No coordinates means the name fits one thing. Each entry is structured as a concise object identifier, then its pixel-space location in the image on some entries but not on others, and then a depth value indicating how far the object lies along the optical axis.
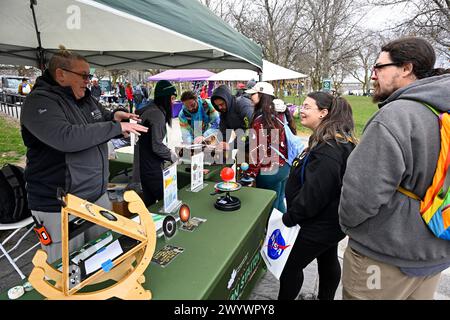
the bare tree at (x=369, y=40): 13.11
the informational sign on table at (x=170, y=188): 1.85
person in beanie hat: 2.58
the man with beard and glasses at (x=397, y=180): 1.13
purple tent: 9.17
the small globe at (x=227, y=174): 2.10
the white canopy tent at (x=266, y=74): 8.24
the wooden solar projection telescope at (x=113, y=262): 0.99
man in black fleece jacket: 1.56
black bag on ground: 2.26
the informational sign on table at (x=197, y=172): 2.29
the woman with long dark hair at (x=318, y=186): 1.69
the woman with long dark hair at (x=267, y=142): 2.87
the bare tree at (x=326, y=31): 12.29
